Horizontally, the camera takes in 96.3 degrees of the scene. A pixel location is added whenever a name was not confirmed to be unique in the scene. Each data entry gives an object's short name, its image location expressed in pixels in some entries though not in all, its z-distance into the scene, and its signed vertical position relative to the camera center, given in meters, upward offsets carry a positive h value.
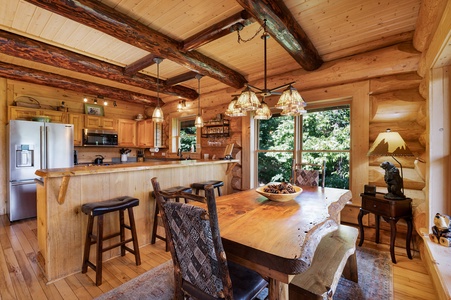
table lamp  2.34 -0.06
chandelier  1.93 +0.45
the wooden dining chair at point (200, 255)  0.97 -0.56
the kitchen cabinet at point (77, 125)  4.81 +0.57
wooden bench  1.20 -0.83
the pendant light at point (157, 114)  3.09 +0.53
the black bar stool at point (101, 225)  2.02 -0.84
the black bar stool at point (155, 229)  2.79 -1.13
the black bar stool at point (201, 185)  3.16 -0.59
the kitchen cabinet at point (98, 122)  5.07 +0.68
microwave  4.92 +0.28
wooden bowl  1.80 -0.44
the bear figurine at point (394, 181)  2.41 -0.40
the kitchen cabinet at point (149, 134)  5.77 +0.42
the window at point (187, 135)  5.50 +0.37
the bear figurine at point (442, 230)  1.79 -0.74
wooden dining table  0.98 -0.50
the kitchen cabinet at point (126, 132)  5.66 +0.46
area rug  1.82 -1.33
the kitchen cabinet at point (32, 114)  4.02 +0.75
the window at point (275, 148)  3.82 +0.00
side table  2.32 -0.75
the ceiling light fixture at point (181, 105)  5.16 +1.11
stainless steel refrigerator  3.62 -0.15
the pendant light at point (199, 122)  3.89 +0.51
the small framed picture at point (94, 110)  5.26 +1.03
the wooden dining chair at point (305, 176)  2.84 -0.41
